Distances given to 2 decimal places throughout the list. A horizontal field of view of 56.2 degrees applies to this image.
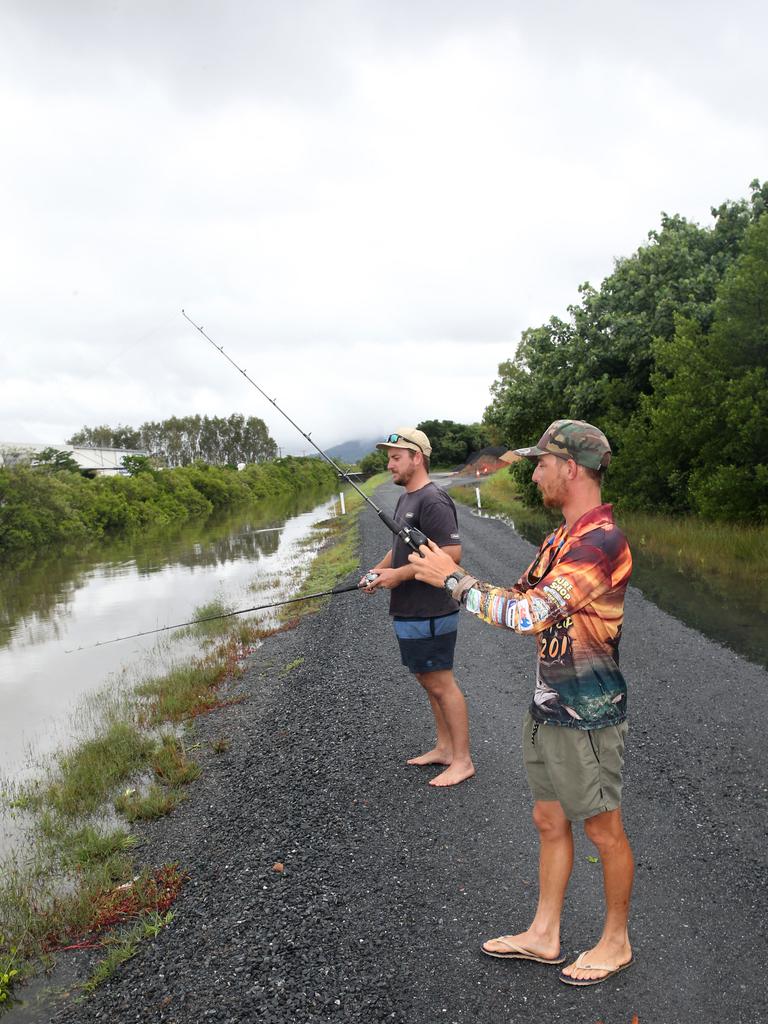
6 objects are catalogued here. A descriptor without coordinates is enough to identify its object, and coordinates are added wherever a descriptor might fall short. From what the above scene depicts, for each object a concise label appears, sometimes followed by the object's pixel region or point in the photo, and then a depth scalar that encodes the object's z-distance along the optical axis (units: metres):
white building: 64.04
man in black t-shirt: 4.30
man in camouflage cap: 2.57
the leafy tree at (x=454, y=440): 96.81
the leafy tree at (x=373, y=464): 116.62
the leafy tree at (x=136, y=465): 56.19
